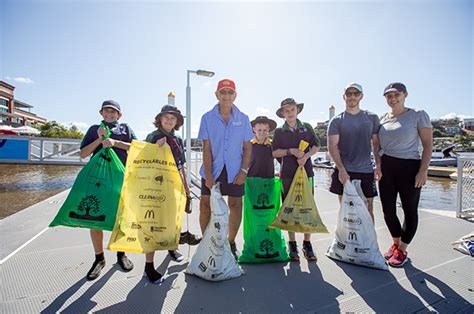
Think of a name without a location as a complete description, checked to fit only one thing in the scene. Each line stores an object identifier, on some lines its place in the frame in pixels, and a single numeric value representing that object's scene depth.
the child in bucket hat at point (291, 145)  2.41
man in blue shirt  2.20
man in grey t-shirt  2.32
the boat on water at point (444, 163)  21.10
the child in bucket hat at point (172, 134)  2.39
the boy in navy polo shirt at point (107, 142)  2.03
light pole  5.70
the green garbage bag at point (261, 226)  2.30
